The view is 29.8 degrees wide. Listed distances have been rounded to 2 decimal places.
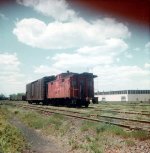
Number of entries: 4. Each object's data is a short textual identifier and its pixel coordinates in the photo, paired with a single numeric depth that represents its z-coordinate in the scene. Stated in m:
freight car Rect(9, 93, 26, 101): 63.56
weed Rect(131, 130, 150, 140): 9.00
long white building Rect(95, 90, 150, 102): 71.19
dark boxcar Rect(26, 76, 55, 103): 34.16
